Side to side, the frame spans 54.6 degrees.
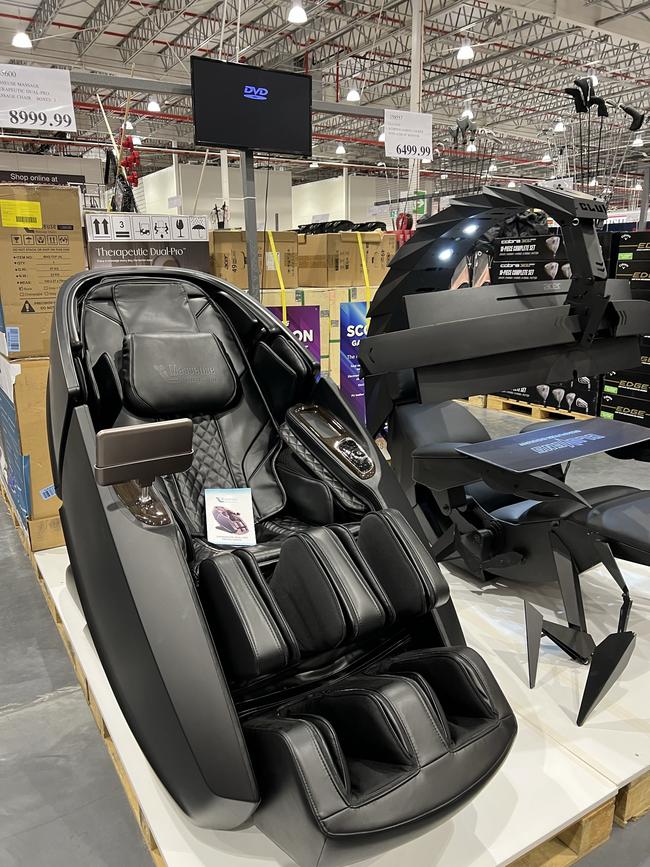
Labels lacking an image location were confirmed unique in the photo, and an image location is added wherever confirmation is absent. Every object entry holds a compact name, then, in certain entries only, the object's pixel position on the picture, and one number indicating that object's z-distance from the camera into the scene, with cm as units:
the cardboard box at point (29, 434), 304
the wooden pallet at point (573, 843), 162
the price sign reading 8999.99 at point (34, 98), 268
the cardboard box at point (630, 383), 536
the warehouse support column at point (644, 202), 634
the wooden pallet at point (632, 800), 177
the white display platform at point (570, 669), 189
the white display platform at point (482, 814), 150
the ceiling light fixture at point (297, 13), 666
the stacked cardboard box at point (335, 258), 436
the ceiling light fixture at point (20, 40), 723
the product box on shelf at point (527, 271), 561
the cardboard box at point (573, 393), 570
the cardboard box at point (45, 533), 314
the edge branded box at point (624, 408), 537
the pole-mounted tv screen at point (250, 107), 293
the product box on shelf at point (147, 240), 336
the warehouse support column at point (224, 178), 823
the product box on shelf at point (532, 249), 565
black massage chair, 130
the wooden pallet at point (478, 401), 693
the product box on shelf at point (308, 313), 413
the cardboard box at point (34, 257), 290
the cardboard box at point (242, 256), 383
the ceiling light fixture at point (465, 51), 769
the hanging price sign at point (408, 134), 369
